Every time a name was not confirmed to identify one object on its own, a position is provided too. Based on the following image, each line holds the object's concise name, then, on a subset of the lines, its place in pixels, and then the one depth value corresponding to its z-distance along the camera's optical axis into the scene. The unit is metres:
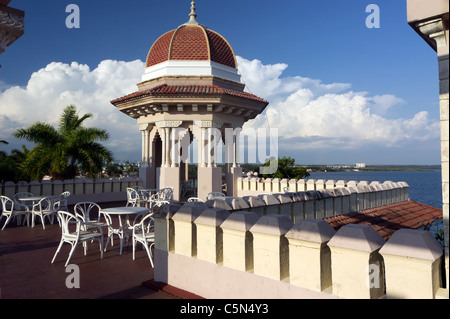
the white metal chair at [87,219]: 5.53
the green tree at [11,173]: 17.33
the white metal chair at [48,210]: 8.45
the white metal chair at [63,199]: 9.30
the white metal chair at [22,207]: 8.74
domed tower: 13.04
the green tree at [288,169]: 26.98
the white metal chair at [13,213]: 8.48
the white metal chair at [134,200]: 10.36
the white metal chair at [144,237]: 5.08
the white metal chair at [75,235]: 5.21
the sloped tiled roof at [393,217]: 7.36
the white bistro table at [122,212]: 5.78
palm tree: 16.19
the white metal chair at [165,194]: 11.12
